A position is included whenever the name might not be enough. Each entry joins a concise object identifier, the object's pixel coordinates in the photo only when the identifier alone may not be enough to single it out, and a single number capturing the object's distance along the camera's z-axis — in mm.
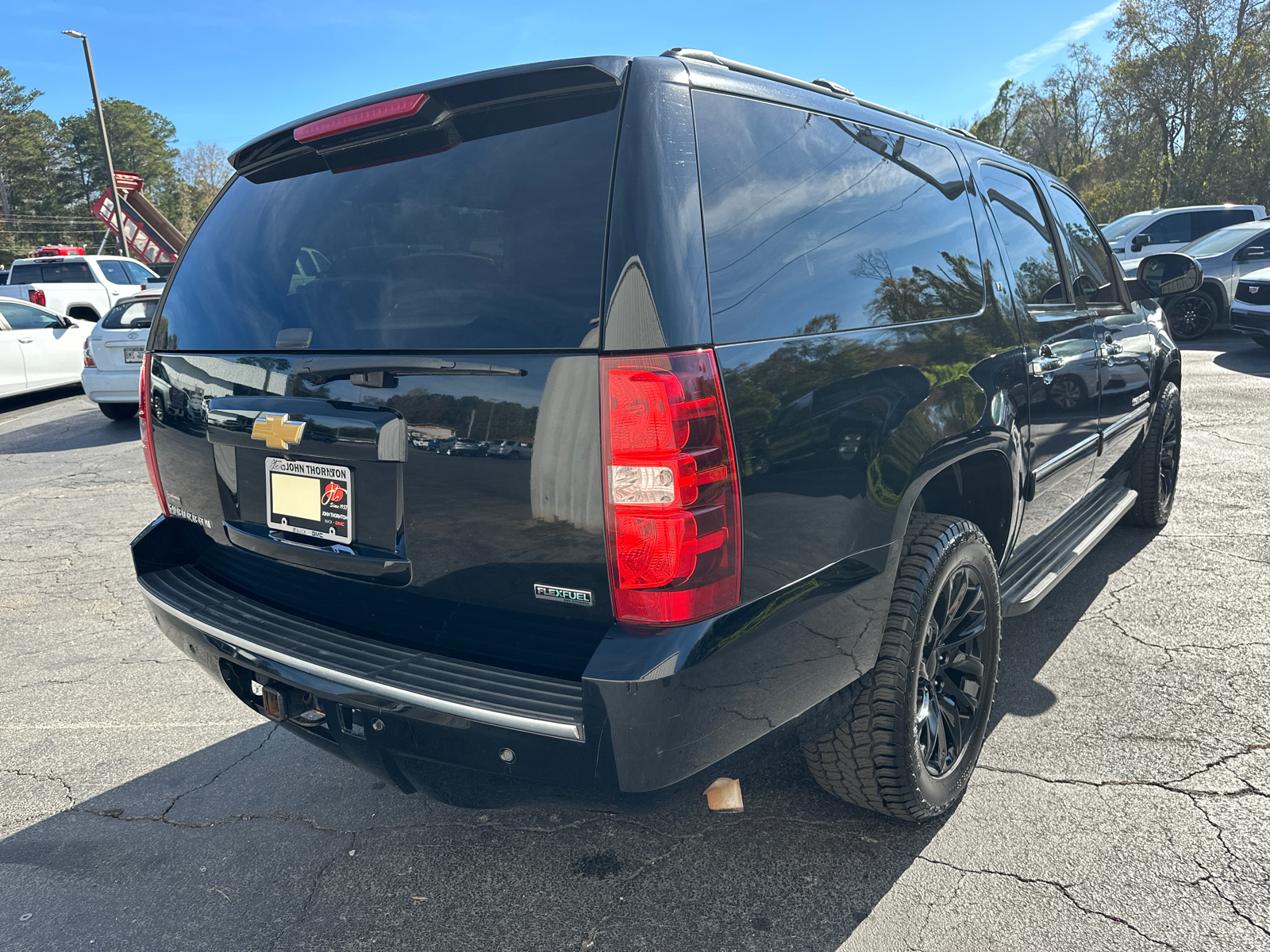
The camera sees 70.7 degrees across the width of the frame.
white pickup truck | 17516
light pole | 26891
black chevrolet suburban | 1730
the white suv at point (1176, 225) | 16828
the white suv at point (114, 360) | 9477
